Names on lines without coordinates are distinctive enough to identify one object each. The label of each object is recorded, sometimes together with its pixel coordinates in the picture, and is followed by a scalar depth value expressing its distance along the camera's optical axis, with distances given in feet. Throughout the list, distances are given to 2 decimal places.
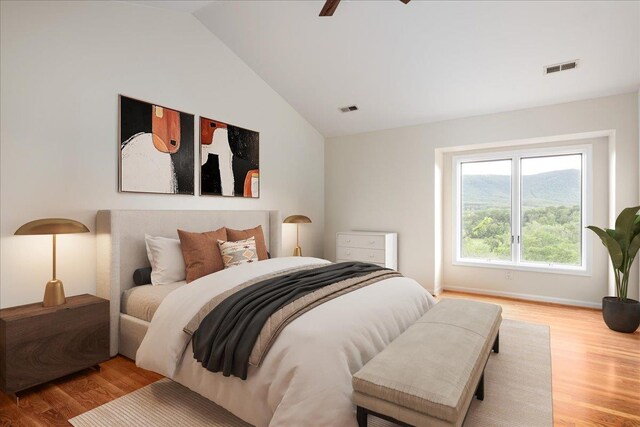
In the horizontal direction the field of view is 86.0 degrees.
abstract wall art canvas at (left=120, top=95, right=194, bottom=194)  10.27
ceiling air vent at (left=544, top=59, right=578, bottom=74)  11.20
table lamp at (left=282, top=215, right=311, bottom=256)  15.23
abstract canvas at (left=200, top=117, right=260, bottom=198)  12.69
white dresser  15.98
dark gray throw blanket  5.80
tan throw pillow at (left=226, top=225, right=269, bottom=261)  11.69
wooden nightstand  6.95
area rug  6.38
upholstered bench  4.58
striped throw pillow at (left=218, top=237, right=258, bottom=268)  10.46
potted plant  10.87
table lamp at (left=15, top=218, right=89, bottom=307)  7.55
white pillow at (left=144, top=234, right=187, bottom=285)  9.82
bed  5.14
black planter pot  10.88
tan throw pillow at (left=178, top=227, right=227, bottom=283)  9.89
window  14.26
